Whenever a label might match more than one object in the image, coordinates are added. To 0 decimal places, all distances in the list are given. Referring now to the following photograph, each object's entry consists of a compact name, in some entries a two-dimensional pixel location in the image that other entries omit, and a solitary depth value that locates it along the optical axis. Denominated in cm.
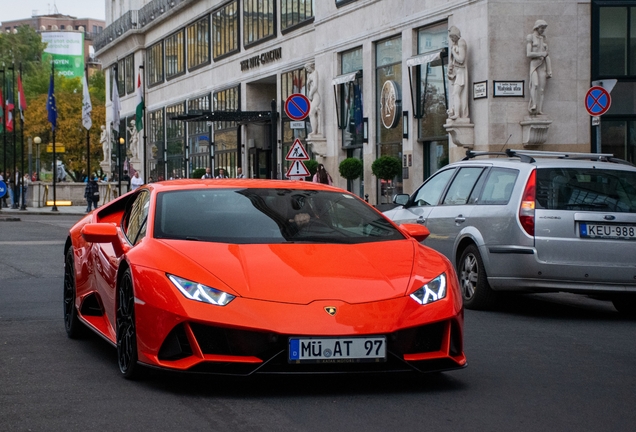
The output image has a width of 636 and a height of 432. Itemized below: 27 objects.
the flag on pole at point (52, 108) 5678
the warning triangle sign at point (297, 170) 2727
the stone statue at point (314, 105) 4028
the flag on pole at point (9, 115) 6375
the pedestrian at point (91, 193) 5659
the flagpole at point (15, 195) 6125
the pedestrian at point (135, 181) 5317
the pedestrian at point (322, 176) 3291
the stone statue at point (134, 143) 7200
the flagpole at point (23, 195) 5738
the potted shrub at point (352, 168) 3631
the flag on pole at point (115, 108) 5478
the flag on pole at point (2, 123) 6668
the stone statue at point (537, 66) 2773
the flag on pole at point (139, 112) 5747
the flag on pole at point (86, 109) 5750
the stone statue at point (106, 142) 8166
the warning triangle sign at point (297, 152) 2744
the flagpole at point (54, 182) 5573
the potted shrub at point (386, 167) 3328
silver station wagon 1121
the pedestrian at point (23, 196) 5806
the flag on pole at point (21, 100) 6550
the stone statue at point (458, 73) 2889
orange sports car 636
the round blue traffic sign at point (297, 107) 2608
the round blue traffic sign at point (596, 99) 1938
